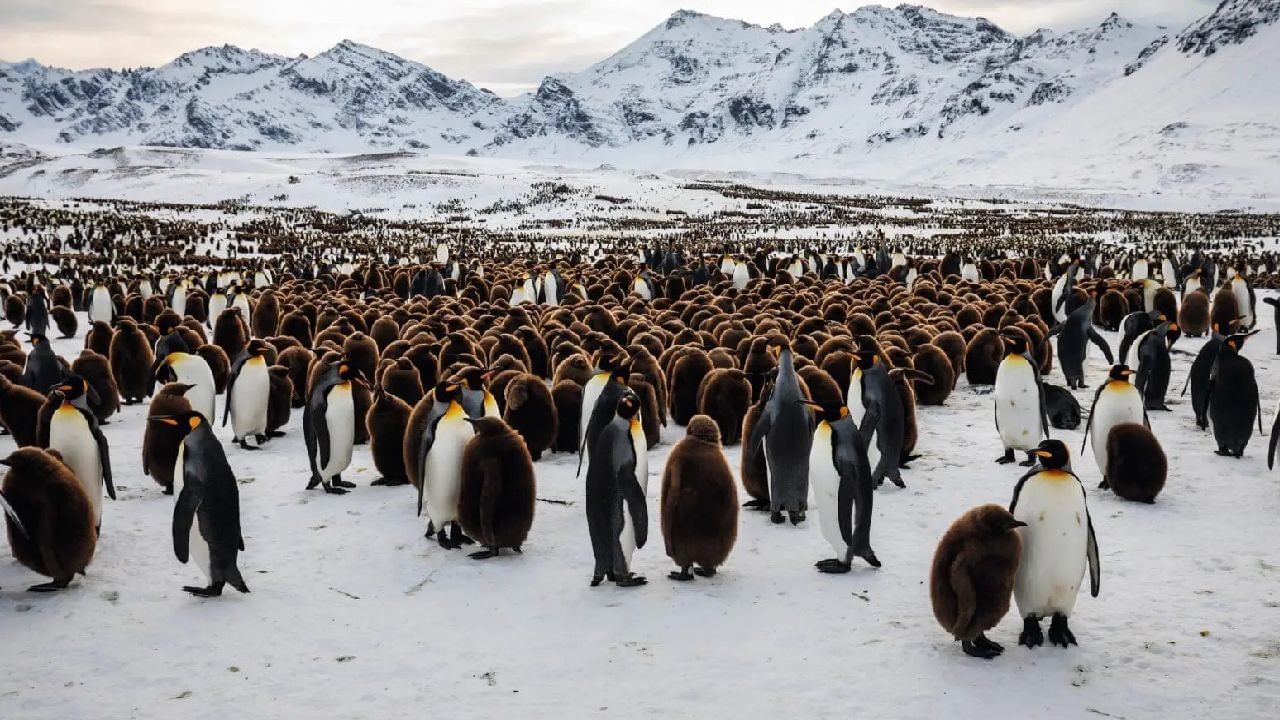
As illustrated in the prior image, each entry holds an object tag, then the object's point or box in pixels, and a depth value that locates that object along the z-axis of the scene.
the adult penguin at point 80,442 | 5.80
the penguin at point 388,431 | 6.99
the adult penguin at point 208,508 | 5.05
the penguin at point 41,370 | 8.39
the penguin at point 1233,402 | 7.58
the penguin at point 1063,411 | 8.72
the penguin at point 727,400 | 7.93
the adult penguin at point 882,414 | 6.76
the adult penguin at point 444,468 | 5.81
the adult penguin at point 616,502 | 5.25
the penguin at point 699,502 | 5.24
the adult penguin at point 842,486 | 5.41
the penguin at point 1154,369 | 9.09
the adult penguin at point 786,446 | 6.15
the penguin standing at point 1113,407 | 6.81
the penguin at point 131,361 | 9.88
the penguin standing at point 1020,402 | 7.45
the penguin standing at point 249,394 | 8.09
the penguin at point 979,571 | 4.30
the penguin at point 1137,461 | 6.41
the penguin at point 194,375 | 8.27
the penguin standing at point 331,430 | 6.85
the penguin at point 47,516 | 4.93
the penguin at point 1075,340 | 10.16
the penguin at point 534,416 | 7.47
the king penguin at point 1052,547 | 4.50
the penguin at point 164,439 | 6.68
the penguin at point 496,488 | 5.53
